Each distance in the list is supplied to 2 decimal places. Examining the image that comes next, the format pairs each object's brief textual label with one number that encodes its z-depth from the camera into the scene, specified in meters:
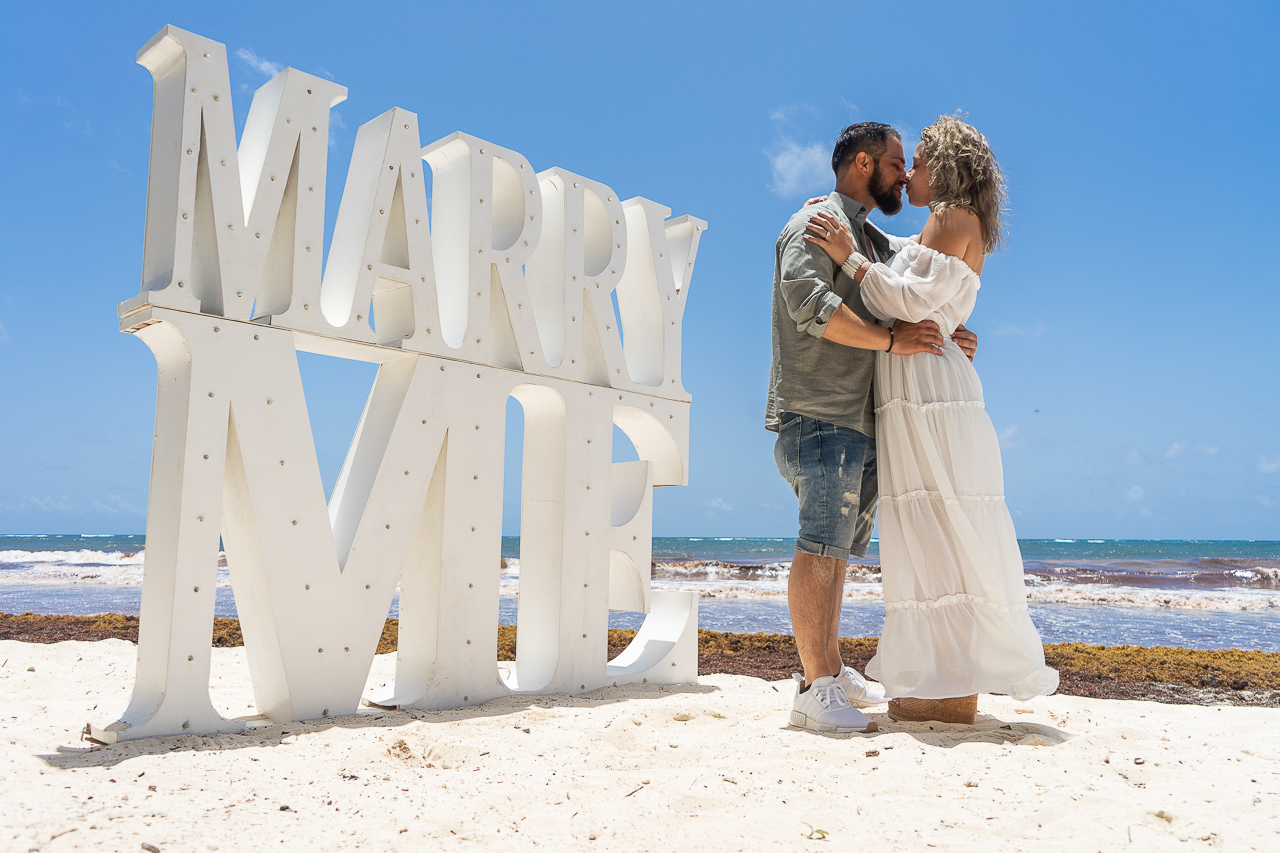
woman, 2.57
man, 2.70
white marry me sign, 2.50
